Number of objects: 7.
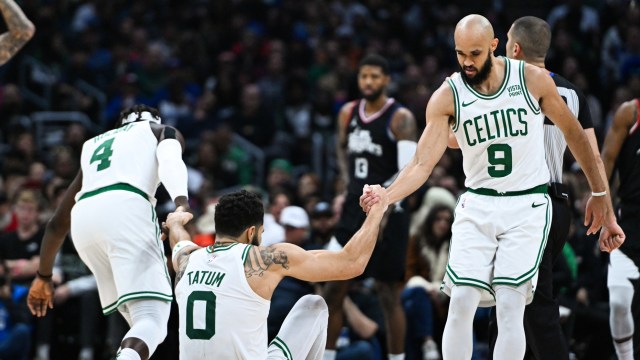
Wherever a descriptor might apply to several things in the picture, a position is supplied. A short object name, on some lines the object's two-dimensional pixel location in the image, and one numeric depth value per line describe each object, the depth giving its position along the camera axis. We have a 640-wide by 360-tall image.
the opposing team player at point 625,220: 16.49
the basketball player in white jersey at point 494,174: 13.37
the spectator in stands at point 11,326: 20.53
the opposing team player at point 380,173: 18.81
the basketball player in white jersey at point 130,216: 14.66
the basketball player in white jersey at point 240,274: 12.53
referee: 14.15
